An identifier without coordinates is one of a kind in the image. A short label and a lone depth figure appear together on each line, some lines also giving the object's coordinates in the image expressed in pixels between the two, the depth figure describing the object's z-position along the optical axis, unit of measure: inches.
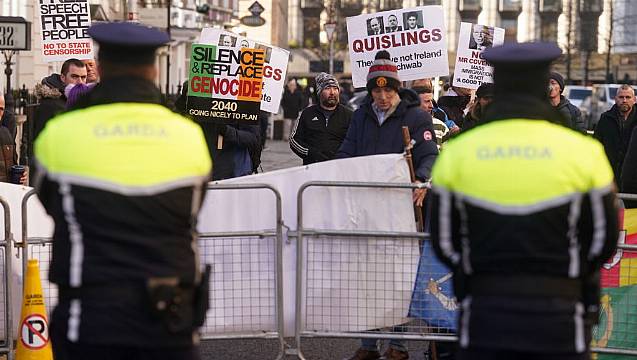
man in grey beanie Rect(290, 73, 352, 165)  478.0
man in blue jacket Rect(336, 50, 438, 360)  343.3
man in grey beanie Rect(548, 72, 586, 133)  440.8
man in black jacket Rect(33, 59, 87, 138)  362.9
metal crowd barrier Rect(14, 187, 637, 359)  317.1
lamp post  2174.0
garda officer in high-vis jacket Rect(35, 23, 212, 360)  180.1
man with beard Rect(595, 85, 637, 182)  521.3
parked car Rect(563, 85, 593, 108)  1988.2
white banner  324.2
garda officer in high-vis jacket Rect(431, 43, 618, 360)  177.5
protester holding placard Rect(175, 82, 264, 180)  436.1
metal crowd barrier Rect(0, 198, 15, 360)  309.9
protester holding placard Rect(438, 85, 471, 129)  514.0
